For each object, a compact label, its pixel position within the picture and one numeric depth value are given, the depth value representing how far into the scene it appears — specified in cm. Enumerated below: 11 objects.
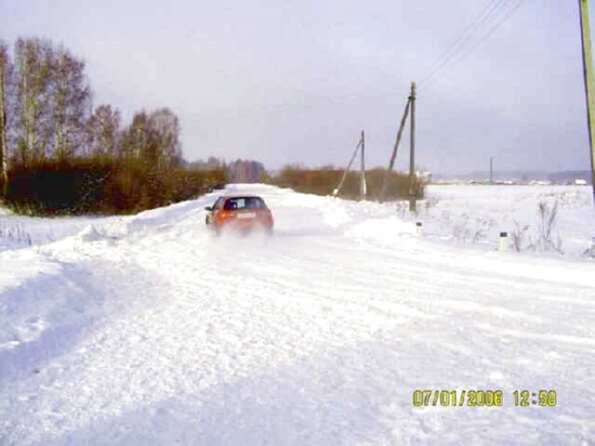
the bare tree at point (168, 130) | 6489
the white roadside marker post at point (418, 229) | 1624
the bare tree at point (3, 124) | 3064
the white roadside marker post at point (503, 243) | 1292
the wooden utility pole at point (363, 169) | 4084
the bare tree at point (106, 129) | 4869
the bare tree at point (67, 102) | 3594
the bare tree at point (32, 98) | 3403
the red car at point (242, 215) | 1612
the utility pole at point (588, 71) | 1108
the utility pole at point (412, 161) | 2644
